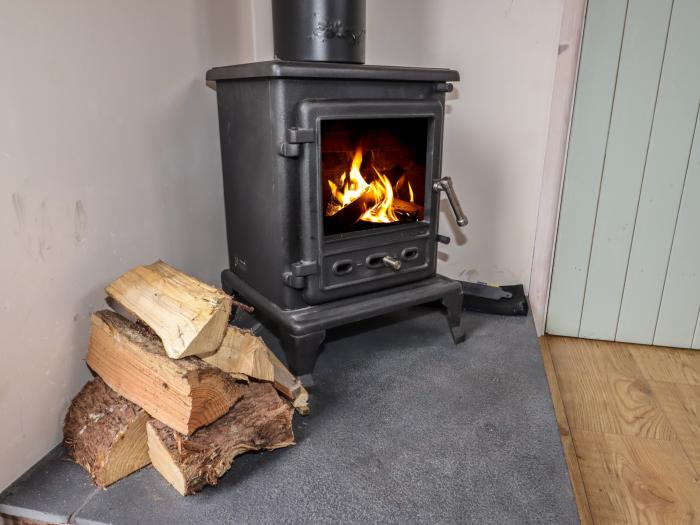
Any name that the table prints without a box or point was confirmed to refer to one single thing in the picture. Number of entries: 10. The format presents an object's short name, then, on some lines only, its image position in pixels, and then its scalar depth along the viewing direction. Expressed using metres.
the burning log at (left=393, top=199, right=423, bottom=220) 1.57
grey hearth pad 1.01
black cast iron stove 1.29
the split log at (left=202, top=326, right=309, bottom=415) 1.14
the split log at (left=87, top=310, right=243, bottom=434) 1.04
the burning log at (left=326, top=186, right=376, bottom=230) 1.44
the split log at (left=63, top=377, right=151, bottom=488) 1.06
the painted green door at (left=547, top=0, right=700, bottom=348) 1.72
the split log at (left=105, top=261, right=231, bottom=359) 1.07
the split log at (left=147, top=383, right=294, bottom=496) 1.04
